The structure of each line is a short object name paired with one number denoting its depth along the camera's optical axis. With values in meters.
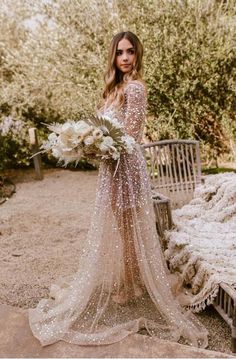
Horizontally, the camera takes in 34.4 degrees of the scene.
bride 2.56
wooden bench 4.60
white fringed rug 2.78
